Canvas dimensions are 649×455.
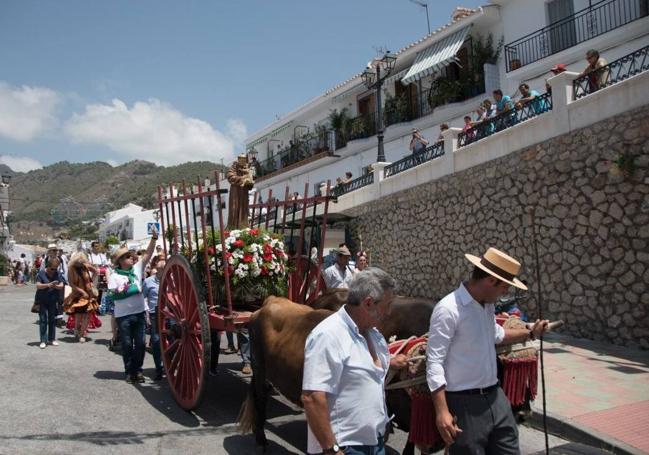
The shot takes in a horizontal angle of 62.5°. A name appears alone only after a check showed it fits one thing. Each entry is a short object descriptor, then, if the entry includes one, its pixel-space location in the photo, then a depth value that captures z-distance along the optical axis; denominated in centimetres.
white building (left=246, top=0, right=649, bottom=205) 1441
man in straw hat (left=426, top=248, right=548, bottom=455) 297
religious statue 659
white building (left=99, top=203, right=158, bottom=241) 4856
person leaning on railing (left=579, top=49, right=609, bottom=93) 936
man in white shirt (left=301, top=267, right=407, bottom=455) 256
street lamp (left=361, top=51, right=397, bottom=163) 1655
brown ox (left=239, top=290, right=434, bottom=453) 440
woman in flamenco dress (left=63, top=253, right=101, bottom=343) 967
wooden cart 558
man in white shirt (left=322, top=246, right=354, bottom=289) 860
